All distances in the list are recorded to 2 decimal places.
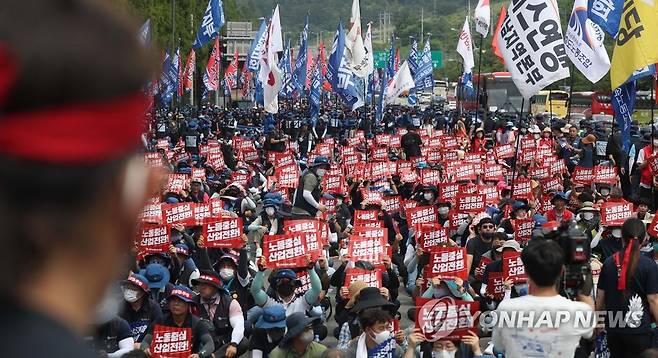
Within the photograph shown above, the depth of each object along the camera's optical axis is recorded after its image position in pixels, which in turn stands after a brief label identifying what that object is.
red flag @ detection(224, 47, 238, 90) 47.56
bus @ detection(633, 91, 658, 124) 55.12
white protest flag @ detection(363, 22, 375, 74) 32.74
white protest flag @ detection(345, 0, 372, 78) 29.27
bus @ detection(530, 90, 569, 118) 61.34
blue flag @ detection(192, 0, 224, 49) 33.22
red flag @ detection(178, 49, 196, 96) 45.82
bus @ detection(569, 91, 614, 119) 59.84
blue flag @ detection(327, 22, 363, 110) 27.73
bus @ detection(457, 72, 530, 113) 60.66
